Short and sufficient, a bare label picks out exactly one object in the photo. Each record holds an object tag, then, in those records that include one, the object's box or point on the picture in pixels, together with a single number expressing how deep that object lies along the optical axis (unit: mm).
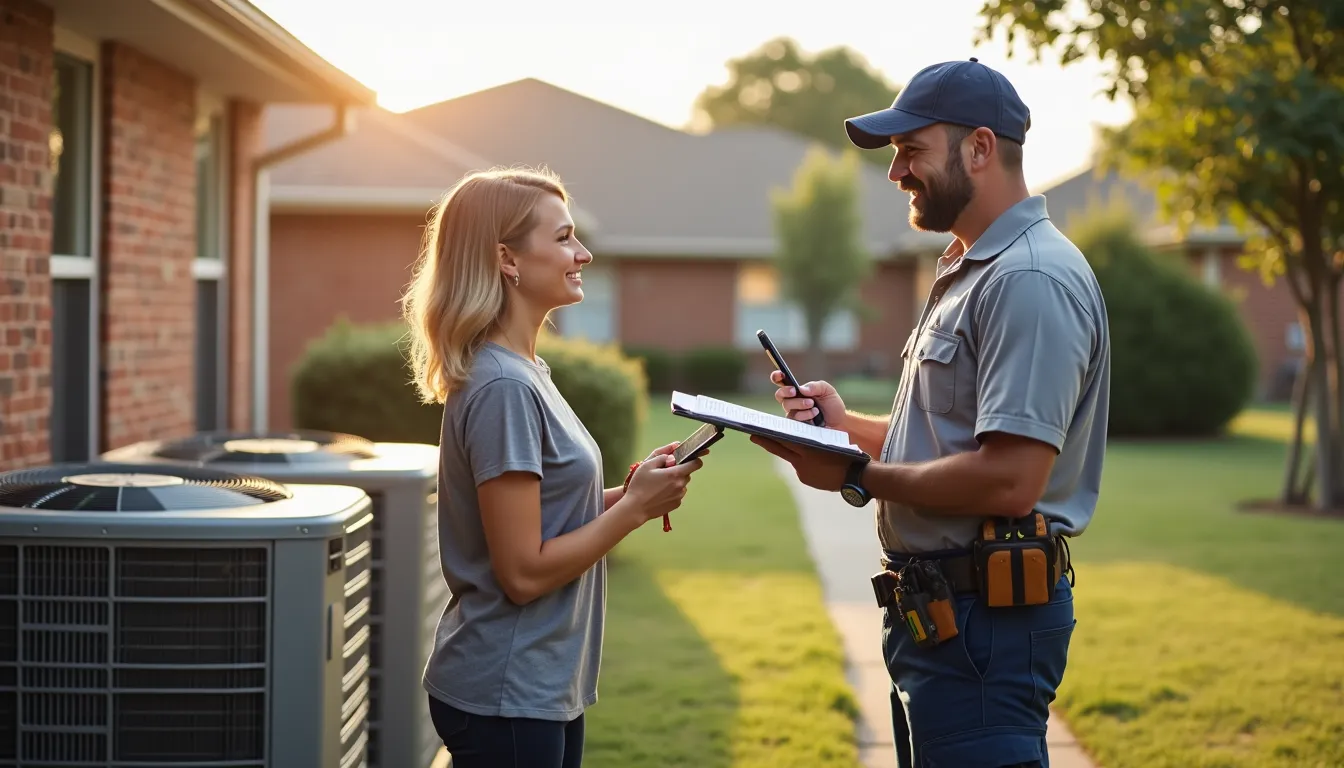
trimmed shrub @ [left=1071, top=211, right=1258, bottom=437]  19906
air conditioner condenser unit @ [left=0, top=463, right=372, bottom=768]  2938
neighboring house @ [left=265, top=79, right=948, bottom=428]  29547
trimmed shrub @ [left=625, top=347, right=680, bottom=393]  28031
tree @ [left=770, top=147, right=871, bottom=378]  27828
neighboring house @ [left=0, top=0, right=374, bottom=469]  5418
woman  2666
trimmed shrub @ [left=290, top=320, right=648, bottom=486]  9273
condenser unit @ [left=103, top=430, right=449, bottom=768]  4230
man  2688
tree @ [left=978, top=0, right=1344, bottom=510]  9688
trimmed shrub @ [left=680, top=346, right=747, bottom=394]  28188
